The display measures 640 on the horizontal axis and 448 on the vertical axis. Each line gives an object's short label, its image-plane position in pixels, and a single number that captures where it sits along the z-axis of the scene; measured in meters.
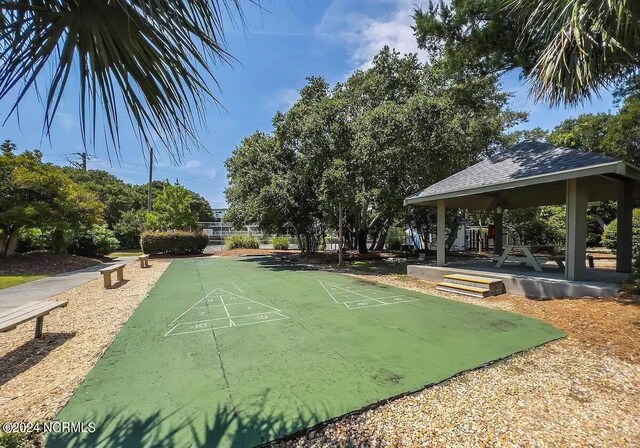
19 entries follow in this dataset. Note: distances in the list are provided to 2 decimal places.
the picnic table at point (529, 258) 9.33
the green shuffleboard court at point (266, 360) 2.69
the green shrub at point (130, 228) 28.62
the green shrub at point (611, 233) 15.38
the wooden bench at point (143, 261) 14.86
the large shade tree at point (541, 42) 4.50
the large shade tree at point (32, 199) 12.70
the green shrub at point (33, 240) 15.41
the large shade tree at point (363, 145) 12.48
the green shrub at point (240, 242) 26.73
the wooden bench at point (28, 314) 3.88
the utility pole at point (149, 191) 25.73
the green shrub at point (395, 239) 27.09
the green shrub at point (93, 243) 17.48
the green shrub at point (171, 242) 20.92
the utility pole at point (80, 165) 42.97
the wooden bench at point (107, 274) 9.17
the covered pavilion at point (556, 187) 7.44
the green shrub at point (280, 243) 28.05
